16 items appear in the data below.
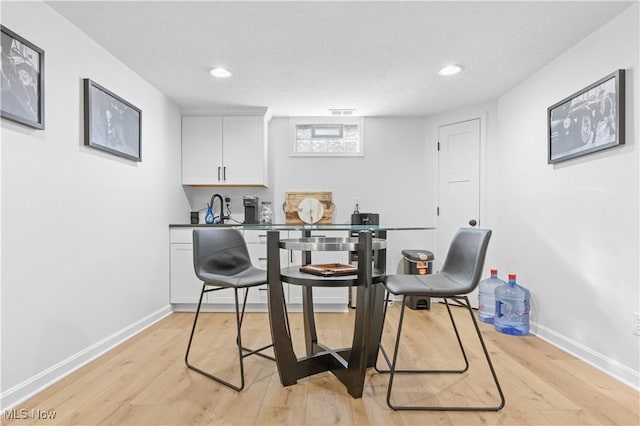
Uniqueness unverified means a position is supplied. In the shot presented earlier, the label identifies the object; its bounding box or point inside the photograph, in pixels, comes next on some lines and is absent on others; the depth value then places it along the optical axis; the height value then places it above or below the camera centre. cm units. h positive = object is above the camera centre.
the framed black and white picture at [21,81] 172 +71
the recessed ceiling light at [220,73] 289 +122
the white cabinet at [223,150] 401 +73
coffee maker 400 +1
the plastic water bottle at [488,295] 337 -86
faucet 416 -2
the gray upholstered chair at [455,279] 172 -39
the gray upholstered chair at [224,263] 202 -36
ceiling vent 406 +122
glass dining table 176 -51
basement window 440 +96
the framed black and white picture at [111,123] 232 +68
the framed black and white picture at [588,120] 207 +64
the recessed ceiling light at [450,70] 286 +123
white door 388 +39
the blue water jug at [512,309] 293 -88
